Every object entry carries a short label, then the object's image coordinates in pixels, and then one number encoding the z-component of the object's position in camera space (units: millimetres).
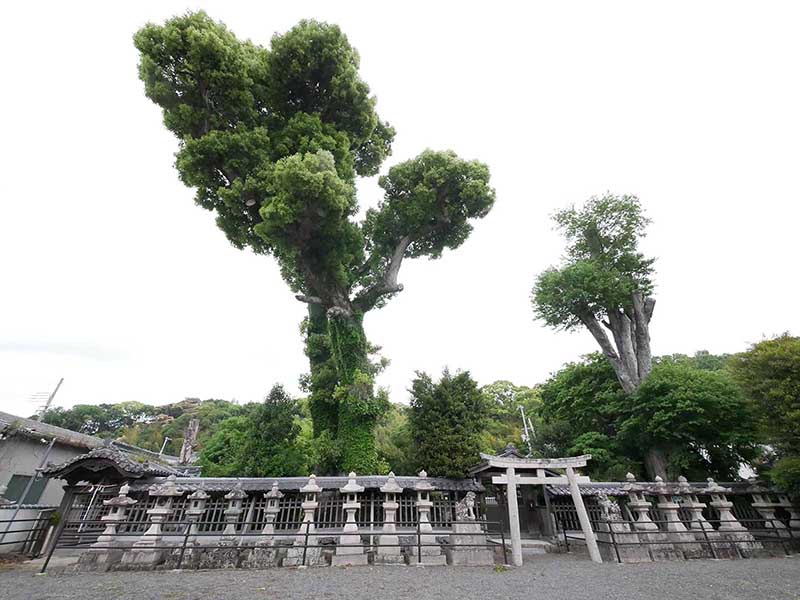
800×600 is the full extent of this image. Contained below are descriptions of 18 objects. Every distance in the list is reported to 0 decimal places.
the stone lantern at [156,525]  7723
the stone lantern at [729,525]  9602
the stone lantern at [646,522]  9070
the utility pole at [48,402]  19495
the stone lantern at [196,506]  8815
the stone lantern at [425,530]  8055
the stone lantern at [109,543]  7543
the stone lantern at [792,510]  10891
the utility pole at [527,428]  26131
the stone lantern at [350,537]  7922
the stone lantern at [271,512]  8500
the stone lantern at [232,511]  8570
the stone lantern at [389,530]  8188
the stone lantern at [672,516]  9438
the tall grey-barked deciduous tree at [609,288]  17438
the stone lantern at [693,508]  9977
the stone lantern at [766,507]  10750
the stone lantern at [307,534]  7953
